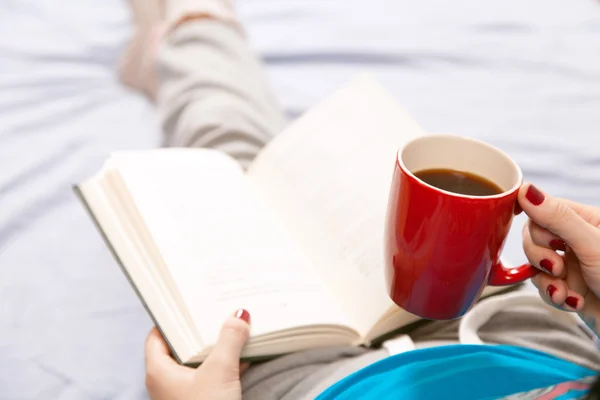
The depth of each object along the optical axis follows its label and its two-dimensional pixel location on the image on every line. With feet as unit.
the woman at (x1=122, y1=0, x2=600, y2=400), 3.68
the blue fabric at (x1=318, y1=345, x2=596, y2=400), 3.79
